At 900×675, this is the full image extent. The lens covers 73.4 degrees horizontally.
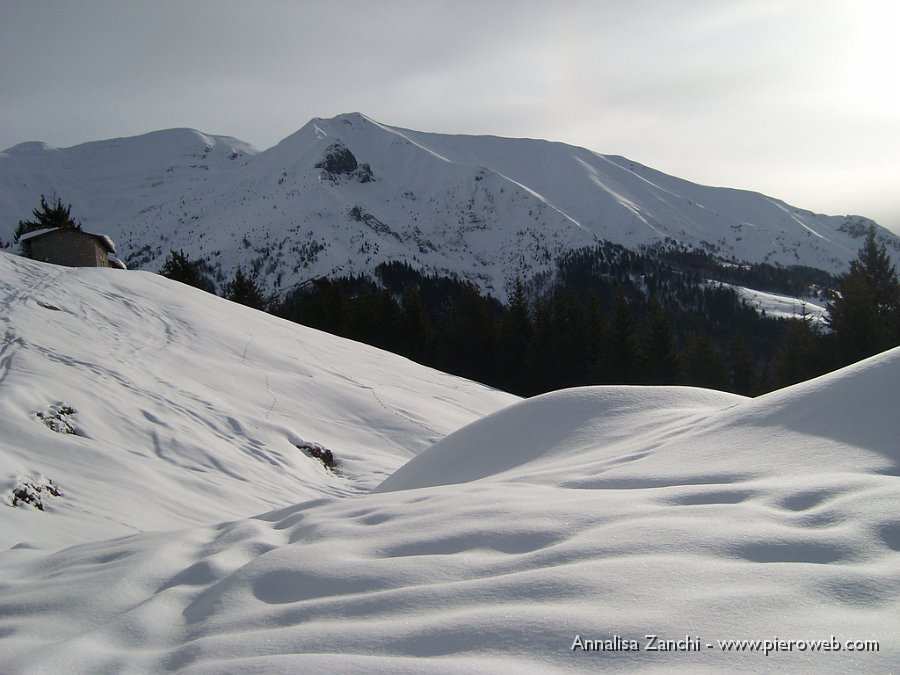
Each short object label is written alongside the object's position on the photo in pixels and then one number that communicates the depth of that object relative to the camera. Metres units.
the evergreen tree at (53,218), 35.78
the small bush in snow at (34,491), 6.30
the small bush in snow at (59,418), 8.61
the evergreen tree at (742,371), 33.19
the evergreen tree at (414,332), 40.03
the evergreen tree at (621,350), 33.88
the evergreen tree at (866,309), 21.50
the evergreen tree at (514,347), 39.19
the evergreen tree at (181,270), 40.38
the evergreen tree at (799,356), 23.34
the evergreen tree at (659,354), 34.06
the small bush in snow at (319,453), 11.98
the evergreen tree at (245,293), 41.34
